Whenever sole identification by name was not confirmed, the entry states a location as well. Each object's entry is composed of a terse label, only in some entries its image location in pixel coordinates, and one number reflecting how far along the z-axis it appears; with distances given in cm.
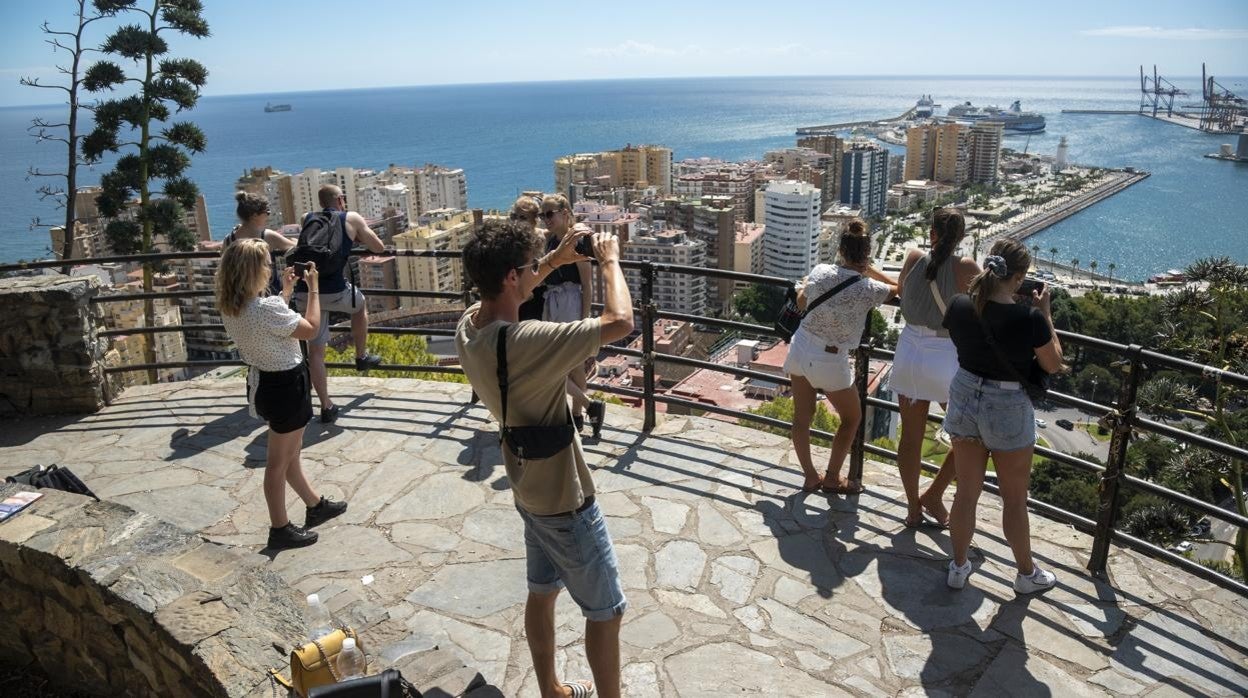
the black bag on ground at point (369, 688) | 193
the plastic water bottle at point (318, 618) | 254
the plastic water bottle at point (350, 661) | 220
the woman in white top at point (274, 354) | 344
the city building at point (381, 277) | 5188
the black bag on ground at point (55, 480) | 388
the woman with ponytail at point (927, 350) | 351
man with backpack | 522
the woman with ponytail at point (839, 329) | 384
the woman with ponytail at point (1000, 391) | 304
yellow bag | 216
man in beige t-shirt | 219
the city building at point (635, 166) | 10706
